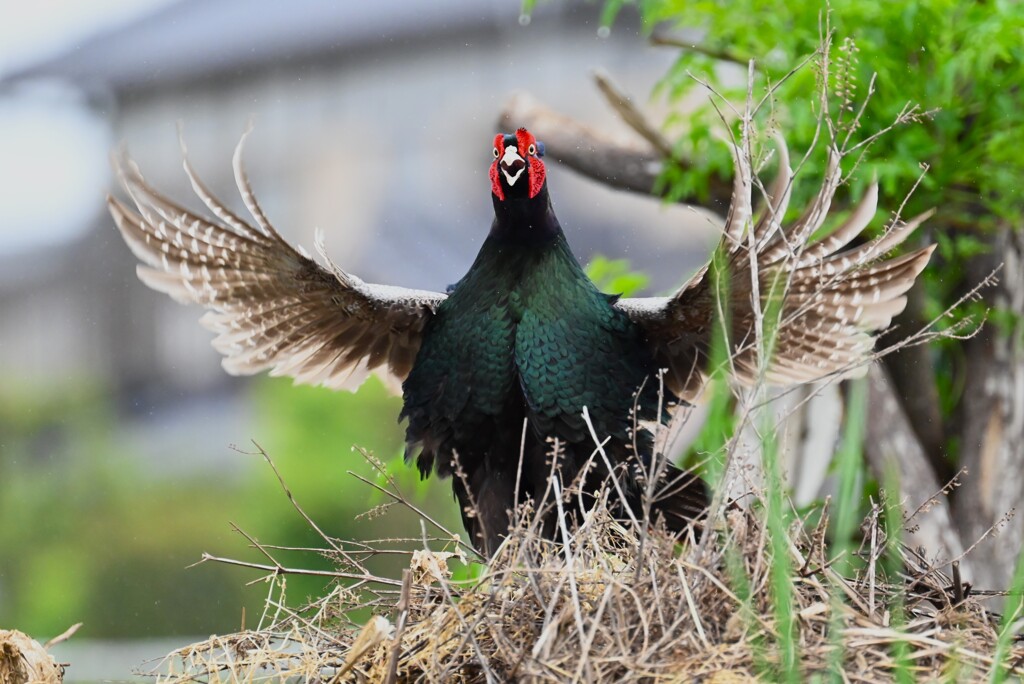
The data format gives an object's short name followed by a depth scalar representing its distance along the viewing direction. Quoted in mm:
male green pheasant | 11987
